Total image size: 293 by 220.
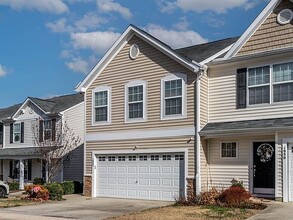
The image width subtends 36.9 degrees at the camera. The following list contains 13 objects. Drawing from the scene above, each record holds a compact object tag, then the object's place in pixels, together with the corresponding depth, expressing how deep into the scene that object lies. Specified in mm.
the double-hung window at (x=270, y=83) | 18953
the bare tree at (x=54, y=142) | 30472
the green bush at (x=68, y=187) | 25953
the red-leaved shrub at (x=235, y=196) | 17719
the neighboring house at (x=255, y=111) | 18594
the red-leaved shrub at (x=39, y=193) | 23297
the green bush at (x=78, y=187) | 26938
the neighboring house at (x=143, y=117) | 21078
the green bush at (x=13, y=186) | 33606
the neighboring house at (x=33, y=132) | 33250
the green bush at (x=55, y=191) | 23469
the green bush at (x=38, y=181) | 31500
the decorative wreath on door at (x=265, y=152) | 19375
